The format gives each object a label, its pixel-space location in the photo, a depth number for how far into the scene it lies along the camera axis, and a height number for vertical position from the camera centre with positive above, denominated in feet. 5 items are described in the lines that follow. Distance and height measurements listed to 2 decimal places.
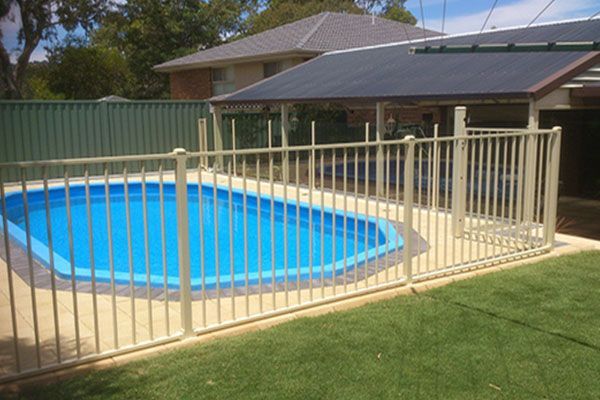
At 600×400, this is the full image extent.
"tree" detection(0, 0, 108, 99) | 99.09 +16.16
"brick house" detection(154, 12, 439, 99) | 79.30 +7.93
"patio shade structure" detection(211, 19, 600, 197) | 32.01 +2.21
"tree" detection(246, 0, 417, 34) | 154.20 +27.21
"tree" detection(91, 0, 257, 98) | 119.65 +16.02
